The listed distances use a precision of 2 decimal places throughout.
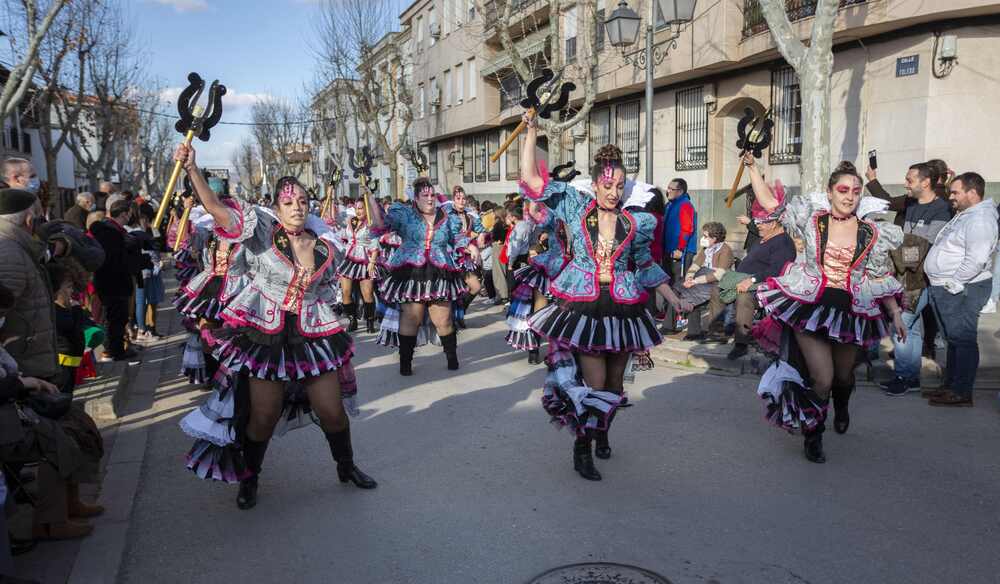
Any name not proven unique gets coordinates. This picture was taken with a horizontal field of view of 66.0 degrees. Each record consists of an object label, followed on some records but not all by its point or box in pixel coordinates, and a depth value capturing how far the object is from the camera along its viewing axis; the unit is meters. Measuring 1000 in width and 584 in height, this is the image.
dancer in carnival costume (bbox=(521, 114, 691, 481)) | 4.77
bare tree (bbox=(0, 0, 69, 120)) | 13.14
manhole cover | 3.46
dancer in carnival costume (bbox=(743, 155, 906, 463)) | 5.00
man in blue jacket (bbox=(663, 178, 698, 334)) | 9.09
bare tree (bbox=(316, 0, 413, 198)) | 31.48
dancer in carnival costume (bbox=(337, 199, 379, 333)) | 10.71
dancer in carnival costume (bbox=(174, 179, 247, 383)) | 6.56
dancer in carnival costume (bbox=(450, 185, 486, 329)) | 8.25
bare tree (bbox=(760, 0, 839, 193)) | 9.32
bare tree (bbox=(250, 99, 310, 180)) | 54.12
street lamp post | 9.94
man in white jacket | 5.98
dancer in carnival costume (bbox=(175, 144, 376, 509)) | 4.30
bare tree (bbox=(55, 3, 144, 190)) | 24.83
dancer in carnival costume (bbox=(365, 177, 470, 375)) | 7.88
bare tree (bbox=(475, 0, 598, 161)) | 14.64
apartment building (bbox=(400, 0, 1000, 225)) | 11.50
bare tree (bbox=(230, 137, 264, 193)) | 78.14
